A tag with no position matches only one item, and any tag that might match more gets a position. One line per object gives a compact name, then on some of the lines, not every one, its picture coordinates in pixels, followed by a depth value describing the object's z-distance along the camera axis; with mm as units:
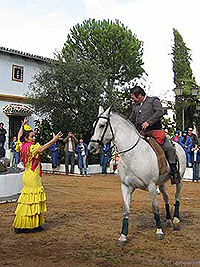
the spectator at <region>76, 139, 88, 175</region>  20984
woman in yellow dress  8062
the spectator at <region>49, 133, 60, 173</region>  21948
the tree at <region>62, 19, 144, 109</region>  44125
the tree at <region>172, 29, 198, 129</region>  44125
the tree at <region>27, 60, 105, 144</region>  24578
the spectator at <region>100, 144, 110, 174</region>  22375
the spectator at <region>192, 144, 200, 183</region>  18938
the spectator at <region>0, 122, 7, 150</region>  21691
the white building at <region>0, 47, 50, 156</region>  29812
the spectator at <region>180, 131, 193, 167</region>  19703
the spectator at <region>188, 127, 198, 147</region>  19847
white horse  7402
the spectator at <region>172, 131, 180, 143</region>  20673
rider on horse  7897
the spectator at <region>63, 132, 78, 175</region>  20844
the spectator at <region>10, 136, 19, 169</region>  22106
